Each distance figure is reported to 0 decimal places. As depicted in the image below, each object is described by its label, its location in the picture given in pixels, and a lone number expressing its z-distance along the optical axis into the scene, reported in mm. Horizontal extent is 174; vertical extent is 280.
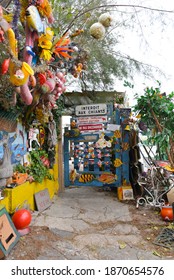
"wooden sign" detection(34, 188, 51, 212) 4461
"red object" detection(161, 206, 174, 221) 4004
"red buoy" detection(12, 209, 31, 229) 3346
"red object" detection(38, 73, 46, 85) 2896
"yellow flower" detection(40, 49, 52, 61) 2699
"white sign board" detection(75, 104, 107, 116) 5625
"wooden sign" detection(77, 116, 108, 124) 5641
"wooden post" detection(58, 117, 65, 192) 5801
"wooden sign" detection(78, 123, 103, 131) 5664
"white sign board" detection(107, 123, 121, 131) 5496
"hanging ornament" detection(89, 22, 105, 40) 3207
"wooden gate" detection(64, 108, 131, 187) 5527
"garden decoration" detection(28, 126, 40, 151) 4676
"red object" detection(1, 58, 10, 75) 2244
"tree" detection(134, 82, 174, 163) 4429
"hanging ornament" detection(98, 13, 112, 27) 3188
